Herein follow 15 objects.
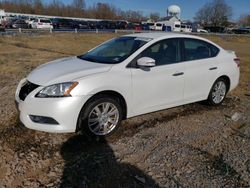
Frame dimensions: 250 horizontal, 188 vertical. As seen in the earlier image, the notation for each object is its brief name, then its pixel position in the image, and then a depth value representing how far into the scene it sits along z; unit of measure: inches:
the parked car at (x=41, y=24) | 1101.3
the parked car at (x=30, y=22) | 1108.2
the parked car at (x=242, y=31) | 1813.2
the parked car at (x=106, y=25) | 1456.0
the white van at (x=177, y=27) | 1598.9
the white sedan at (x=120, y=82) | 103.7
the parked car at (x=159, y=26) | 1584.0
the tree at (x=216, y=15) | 2519.0
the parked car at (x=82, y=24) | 1318.7
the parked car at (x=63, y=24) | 1240.2
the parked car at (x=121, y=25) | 1485.4
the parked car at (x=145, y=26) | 1581.1
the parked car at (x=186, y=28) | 1623.0
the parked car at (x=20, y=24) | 1030.8
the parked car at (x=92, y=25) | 1400.4
